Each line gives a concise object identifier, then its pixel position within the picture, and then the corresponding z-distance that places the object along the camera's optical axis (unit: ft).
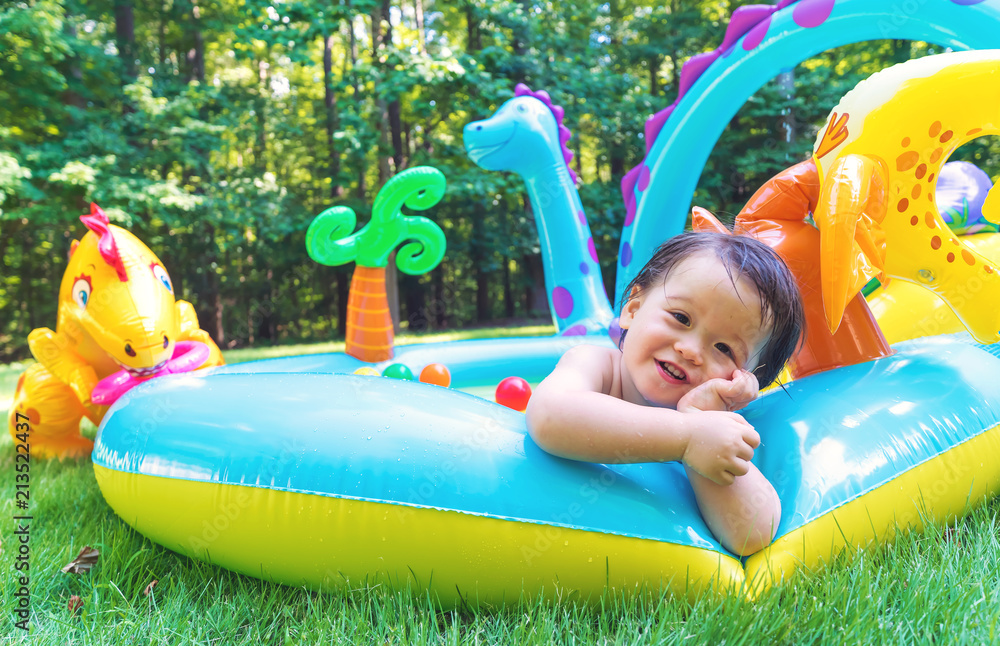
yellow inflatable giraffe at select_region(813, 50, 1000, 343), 6.16
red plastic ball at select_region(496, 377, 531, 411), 9.05
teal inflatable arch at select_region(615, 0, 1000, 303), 8.25
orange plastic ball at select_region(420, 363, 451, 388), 10.69
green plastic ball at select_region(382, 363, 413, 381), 10.46
